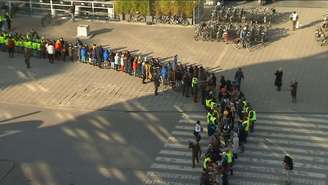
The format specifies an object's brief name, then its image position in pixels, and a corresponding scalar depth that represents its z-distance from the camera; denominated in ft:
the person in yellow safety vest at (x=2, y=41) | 130.41
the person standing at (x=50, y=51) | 124.18
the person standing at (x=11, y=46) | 127.00
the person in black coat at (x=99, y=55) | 122.83
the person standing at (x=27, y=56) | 123.44
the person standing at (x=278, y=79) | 109.50
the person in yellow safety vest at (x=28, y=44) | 126.43
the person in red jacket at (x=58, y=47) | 125.18
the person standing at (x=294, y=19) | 138.91
